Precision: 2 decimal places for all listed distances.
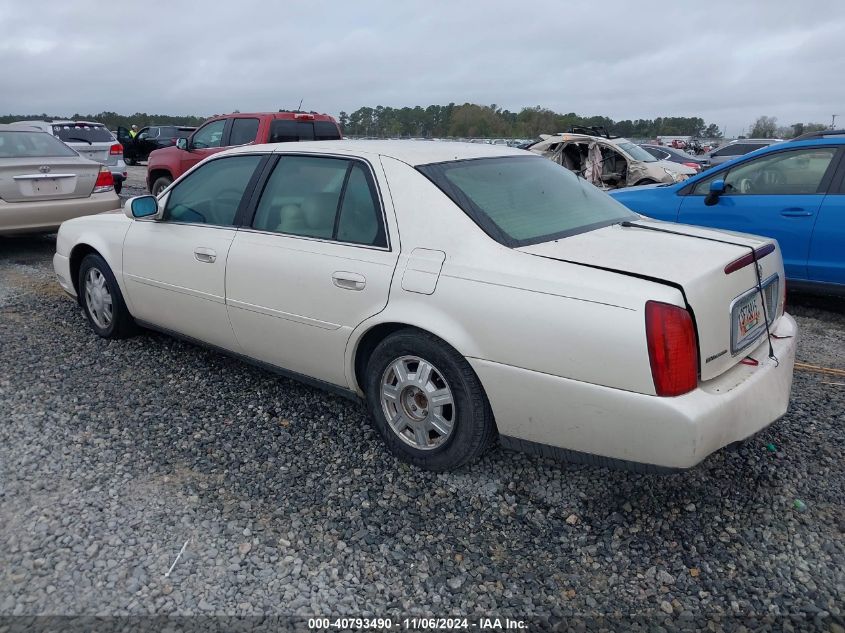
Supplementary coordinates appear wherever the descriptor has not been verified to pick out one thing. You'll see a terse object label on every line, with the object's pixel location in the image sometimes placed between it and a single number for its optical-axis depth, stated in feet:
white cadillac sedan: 8.12
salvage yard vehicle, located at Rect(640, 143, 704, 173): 56.46
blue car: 17.43
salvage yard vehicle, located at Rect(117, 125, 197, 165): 82.89
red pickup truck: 35.19
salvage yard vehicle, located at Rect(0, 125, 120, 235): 23.16
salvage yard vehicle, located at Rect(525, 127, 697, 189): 43.73
